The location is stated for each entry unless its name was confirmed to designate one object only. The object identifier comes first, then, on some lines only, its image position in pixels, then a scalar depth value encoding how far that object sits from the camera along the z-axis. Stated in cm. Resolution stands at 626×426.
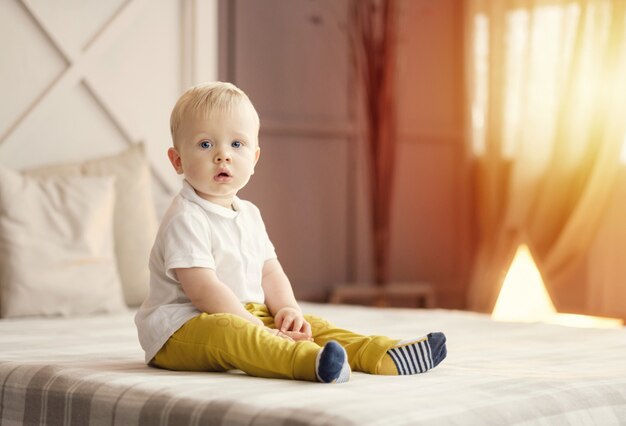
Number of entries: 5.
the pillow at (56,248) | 263
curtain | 392
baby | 161
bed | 133
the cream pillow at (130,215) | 292
